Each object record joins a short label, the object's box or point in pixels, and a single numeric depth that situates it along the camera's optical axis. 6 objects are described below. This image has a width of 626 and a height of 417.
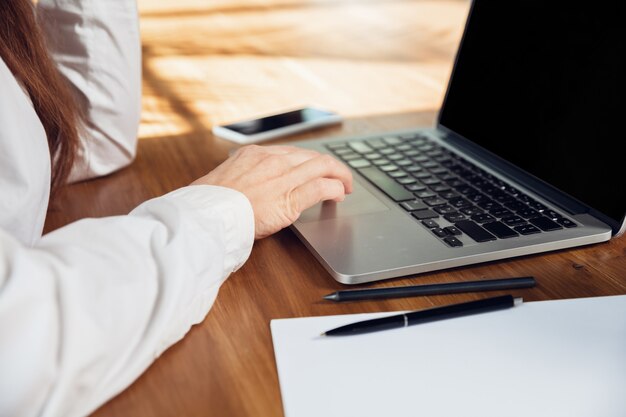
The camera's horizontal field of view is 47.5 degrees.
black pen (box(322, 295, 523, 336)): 0.60
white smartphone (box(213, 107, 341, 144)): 1.10
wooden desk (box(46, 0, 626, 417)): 0.54
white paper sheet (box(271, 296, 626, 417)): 0.52
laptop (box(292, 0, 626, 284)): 0.72
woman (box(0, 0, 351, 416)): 0.50
